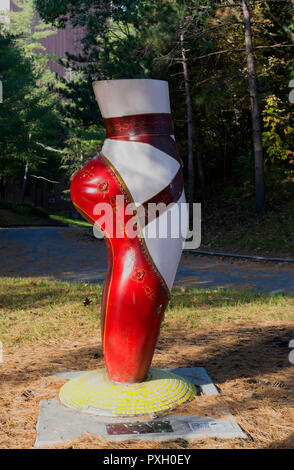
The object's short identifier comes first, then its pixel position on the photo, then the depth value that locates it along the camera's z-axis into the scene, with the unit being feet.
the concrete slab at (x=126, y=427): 9.82
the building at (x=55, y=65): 170.09
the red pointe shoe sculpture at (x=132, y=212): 11.37
